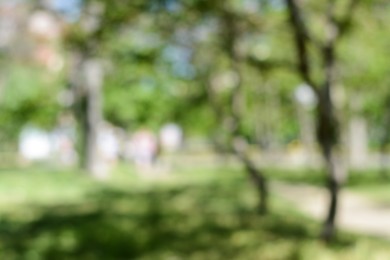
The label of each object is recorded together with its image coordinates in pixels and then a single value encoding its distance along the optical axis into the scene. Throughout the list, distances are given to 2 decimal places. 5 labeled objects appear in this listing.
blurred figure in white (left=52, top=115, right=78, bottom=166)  32.47
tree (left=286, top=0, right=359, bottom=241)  8.70
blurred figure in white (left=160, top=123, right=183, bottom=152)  31.56
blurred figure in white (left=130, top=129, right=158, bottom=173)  27.30
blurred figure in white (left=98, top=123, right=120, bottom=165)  25.85
